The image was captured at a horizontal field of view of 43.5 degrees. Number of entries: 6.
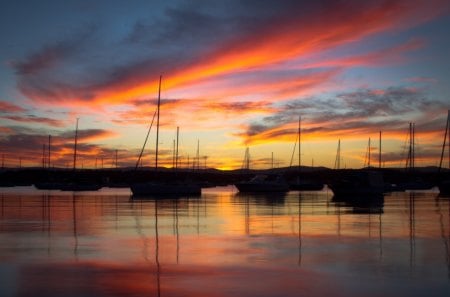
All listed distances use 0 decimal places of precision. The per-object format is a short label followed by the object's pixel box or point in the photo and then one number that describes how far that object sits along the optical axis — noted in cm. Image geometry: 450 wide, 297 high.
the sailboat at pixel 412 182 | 10985
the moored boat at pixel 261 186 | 8938
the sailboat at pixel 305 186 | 11719
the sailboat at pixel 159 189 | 7000
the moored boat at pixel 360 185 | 6925
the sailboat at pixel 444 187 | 7844
